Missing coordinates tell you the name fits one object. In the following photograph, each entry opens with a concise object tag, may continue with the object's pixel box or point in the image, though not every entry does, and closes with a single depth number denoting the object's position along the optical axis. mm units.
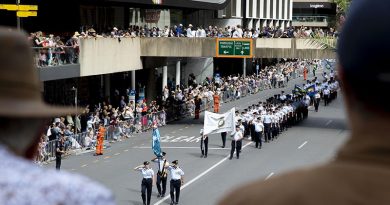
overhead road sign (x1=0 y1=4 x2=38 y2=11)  26239
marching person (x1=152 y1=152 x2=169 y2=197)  22797
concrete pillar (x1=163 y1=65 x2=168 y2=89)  52694
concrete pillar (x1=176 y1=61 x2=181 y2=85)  55862
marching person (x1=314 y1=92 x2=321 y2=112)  49750
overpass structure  39656
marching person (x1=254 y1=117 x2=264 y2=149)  34000
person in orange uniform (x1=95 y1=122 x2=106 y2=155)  31391
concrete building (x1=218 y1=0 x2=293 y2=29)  74938
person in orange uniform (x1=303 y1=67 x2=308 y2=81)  79625
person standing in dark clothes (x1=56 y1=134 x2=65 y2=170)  26469
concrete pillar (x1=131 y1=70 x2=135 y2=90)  45825
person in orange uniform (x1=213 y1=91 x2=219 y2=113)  46984
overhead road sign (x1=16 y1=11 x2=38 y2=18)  25586
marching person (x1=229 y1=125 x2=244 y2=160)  30578
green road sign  44750
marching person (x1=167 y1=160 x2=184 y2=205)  21703
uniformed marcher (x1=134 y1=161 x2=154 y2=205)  21281
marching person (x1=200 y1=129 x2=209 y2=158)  30875
